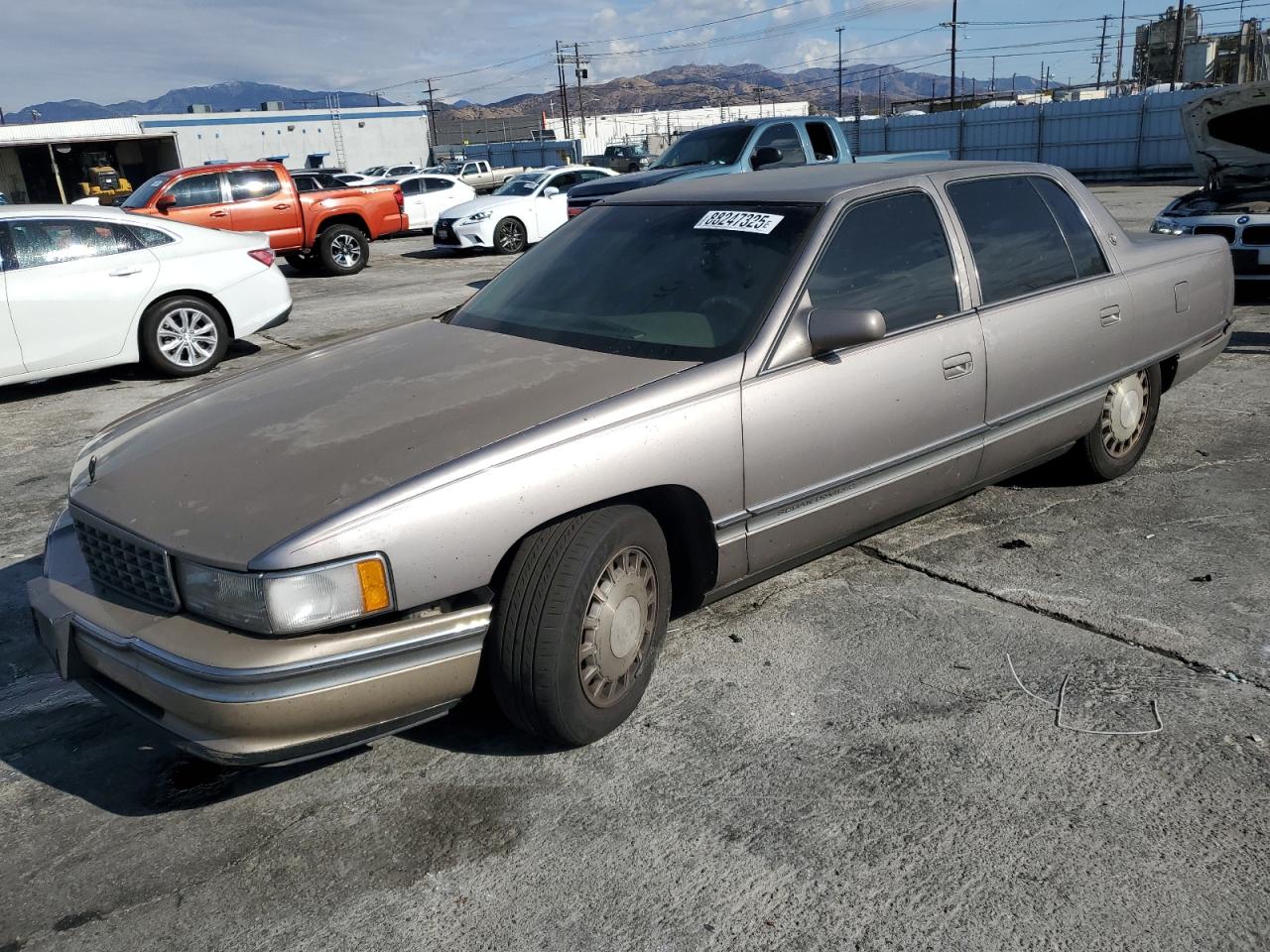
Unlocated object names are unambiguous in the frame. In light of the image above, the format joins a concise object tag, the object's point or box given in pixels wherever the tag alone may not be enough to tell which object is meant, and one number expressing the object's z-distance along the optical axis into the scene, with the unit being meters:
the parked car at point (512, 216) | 17.55
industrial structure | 40.81
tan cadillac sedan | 2.48
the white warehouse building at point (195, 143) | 45.25
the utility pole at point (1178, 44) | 44.06
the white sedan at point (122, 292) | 7.46
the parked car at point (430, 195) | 22.36
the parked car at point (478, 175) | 34.03
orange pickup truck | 14.52
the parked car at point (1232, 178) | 8.99
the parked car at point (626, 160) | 36.18
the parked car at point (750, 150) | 12.23
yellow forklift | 33.94
